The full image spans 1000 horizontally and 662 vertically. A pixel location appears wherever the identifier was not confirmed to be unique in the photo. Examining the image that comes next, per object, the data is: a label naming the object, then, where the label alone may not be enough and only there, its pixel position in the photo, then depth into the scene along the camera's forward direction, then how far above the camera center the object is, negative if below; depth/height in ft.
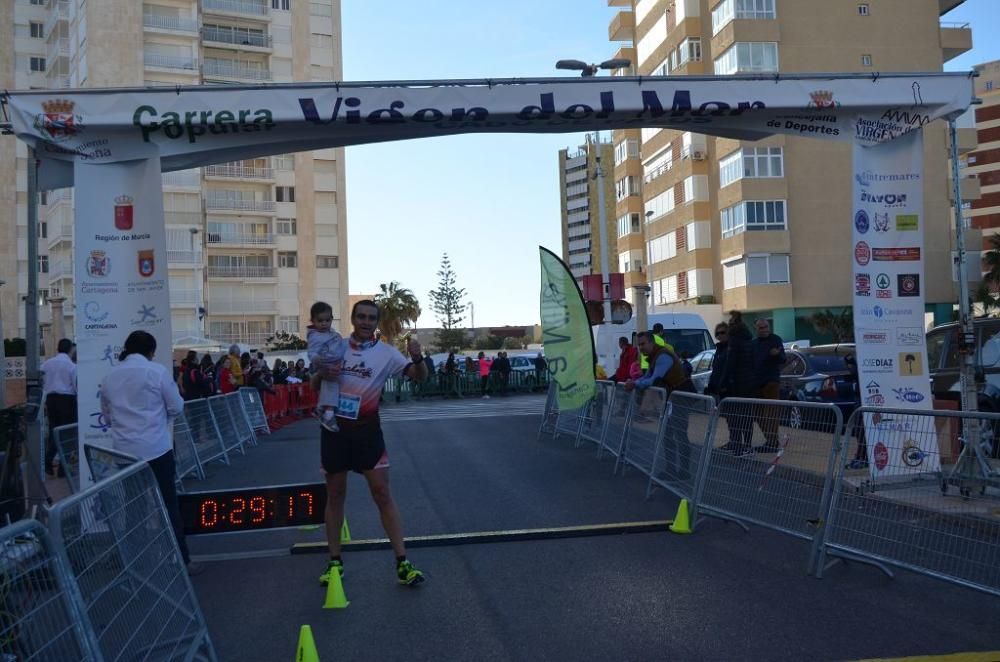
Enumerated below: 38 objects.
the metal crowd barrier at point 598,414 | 45.11 -3.75
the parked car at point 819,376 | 53.06 -2.63
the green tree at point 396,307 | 301.02 +11.28
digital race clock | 24.25 -3.98
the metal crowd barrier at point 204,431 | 45.40 -3.99
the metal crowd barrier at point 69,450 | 29.91 -3.05
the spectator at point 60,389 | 45.83 -1.64
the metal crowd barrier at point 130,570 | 12.67 -3.19
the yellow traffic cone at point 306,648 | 16.55 -5.10
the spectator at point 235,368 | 76.74 -1.54
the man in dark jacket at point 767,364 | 40.40 -1.32
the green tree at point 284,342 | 198.45 +1.02
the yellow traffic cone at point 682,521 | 27.89 -5.31
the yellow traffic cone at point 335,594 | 21.16 -5.39
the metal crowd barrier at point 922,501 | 19.29 -3.67
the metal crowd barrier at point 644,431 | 35.06 -3.53
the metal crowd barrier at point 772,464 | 23.67 -3.43
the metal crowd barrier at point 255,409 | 65.40 -4.22
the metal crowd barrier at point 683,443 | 29.09 -3.46
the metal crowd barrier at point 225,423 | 51.20 -4.06
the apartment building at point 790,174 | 156.66 +25.75
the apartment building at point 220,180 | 203.21 +37.30
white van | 85.66 +0.14
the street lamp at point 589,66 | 72.23 +20.30
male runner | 22.52 -2.18
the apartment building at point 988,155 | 268.62 +47.42
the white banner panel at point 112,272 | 29.68 +2.47
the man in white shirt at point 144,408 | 24.18 -1.42
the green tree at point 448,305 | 317.01 +11.85
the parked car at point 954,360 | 42.04 -1.52
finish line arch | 30.09 +7.10
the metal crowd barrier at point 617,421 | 40.11 -3.62
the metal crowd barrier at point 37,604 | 10.53 -2.80
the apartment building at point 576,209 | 447.42 +65.67
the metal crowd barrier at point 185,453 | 42.62 -4.56
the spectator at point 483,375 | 120.57 -4.21
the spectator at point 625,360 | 53.93 -1.30
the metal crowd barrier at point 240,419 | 56.75 -4.29
